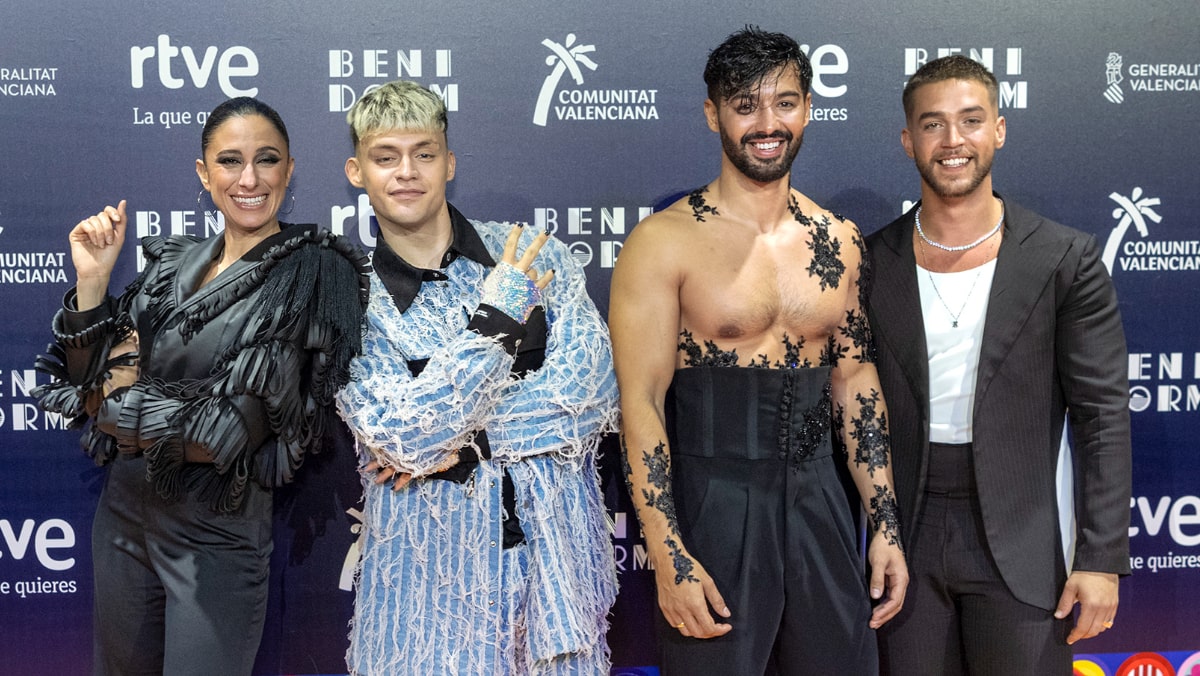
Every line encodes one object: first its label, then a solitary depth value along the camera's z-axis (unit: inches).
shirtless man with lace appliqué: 97.6
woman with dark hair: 96.1
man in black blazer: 102.2
